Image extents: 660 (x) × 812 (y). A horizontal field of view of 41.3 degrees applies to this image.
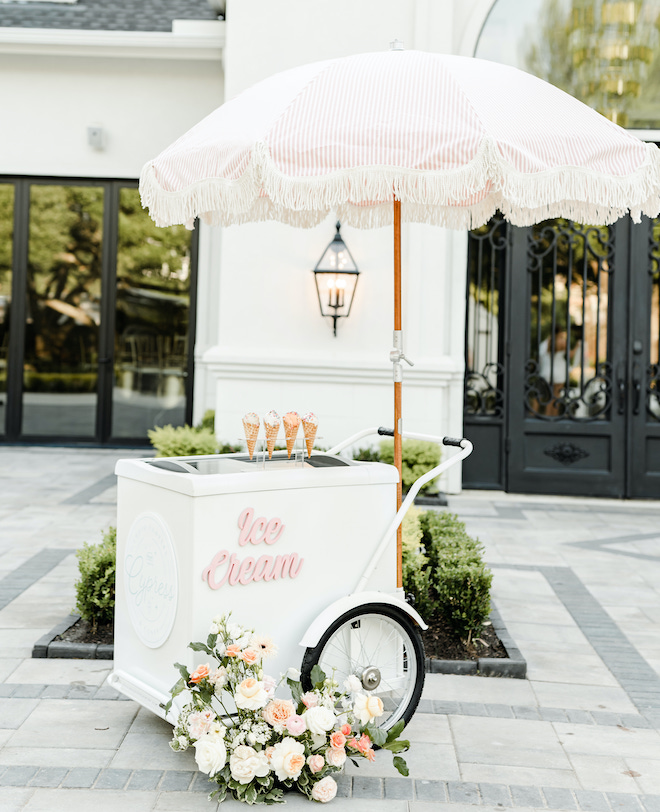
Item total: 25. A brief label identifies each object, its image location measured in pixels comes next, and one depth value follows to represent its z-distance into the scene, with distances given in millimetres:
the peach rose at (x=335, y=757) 2906
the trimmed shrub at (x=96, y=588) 4414
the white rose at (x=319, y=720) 2906
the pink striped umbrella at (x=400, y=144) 3086
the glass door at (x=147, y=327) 12078
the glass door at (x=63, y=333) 12070
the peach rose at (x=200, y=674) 2926
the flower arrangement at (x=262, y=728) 2865
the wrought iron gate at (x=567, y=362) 9211
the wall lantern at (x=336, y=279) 8969
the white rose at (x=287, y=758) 2848
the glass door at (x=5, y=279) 11984
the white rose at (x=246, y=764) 2844
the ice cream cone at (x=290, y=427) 3521
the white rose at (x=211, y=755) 2830
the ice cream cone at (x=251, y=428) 3441
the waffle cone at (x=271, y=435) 3467
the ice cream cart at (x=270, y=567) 3119
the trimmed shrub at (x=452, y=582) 4414
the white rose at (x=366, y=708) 3021
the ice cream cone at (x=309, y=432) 3588
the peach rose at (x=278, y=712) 2893
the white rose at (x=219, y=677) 2979
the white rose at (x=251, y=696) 2891
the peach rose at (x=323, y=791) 2887
